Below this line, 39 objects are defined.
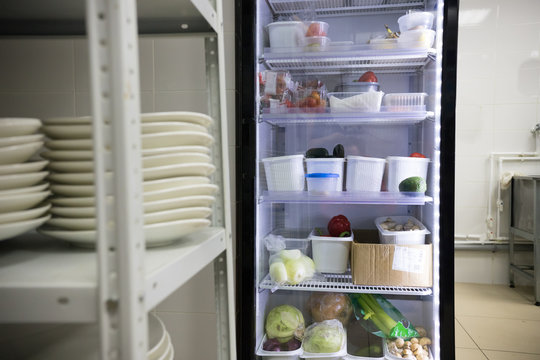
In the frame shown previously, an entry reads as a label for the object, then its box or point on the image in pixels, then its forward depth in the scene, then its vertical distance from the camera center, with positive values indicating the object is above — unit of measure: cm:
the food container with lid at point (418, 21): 178 +53
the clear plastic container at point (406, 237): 182 -34
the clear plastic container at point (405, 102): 182 +22
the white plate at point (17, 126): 65 +5
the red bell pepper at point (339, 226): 198 -31
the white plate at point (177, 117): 76 +7
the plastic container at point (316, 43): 185 +47
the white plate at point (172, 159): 74 +0
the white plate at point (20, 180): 66 -3
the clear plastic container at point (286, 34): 191 +52
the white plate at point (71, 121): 72 +6
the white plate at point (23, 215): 65 -8
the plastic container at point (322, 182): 188 -11
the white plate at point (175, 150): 73 +1
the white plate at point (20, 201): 64 -6
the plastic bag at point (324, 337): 183 -75
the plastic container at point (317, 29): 189 +53
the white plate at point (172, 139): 75 +3
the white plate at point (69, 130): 71 +5
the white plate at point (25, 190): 65 -4
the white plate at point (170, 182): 73 -4
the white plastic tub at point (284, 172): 190 -7
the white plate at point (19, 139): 66 +3
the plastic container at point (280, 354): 185 -81
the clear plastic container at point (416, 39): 178 +45
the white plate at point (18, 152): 66 +1
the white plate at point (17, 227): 65 -10
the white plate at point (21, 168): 66 -1
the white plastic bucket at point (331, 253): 192 -42
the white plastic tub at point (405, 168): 184 -6
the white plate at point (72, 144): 71 +2
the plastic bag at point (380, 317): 188 -70
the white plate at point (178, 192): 72 -6
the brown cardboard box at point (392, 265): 180 -44
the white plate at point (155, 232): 70 -12
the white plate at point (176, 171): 74 -2
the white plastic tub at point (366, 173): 189 -8
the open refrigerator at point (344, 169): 175 -6
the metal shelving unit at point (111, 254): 52 -11
